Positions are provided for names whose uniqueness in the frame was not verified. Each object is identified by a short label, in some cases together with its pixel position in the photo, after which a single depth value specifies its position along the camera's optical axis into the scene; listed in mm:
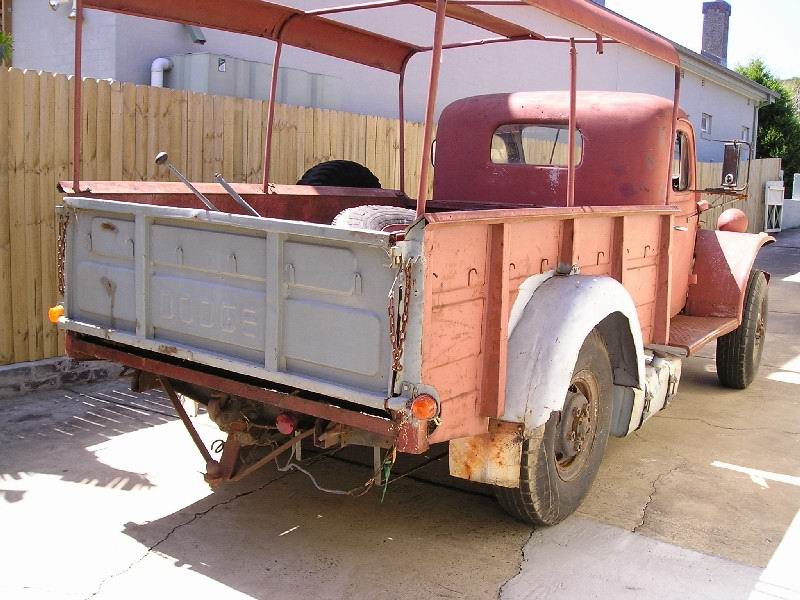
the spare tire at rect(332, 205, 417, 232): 4316
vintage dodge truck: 3377
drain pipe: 9047
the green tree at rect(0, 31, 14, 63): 9086
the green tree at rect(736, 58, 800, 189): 29328
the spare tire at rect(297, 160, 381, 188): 6945
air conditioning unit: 9062
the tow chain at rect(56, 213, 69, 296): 4430
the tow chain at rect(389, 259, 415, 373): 3242
